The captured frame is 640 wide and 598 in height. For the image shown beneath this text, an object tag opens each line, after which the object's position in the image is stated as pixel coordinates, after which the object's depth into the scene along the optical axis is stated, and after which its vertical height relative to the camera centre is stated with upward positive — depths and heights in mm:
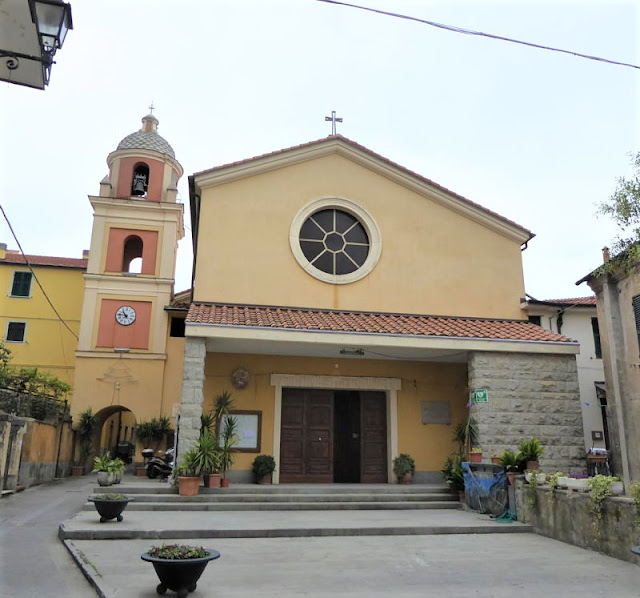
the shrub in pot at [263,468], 13156 -505
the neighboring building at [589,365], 17312 +2534
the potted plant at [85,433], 21500 +354
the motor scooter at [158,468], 16047 -659
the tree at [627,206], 8680 +3638
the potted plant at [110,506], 8883 -946
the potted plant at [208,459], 11188 -279
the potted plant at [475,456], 11641 -149
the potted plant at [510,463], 10711 -256
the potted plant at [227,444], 11836 +14
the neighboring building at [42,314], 28375 +6190
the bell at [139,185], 25766 +11230
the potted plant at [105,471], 11641 -555
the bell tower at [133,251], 23719 +8124
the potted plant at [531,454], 10555 -85
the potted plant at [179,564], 5207 -1054
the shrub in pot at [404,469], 13859 -505
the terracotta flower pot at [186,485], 11039 -773
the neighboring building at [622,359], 12750 +2054
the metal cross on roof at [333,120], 15972 +8813
